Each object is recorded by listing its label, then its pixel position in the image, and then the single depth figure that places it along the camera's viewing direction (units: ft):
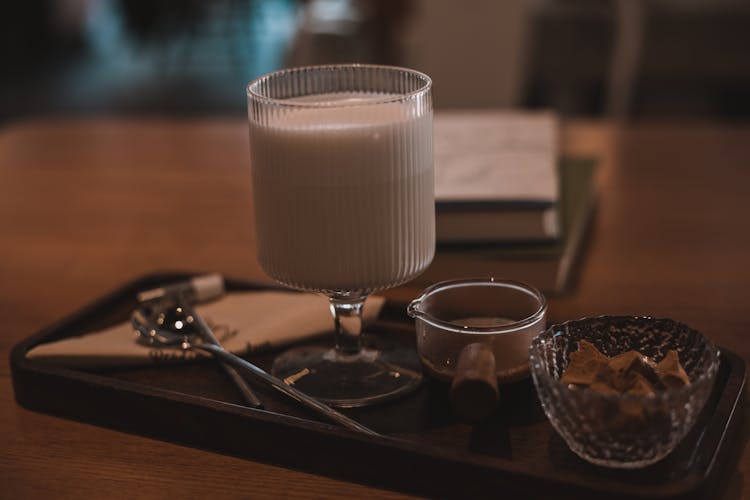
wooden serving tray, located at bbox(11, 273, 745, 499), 1.40
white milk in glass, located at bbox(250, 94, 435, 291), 1.56
